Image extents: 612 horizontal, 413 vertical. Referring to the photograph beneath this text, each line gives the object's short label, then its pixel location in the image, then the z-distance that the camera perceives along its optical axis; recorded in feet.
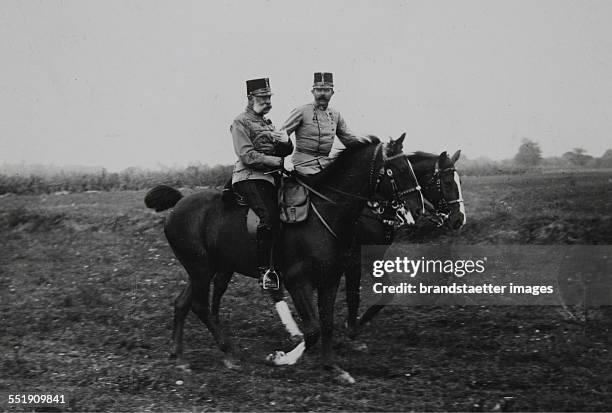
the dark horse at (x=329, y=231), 24.40
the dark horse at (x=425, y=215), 27.66
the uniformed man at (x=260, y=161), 25.35
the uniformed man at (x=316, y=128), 27.78
